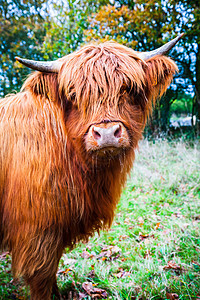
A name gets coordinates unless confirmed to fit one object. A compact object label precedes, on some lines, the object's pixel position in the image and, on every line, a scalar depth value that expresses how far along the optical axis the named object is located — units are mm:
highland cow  1641
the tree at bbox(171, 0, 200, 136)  6984
